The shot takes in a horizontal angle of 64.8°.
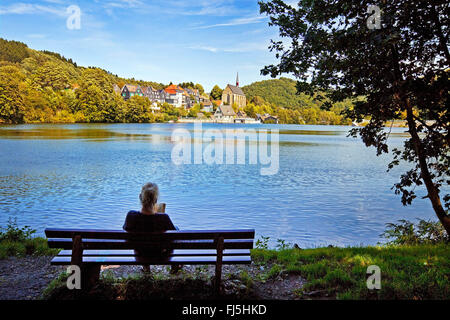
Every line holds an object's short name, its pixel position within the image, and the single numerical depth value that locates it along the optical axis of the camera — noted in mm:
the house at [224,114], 182375
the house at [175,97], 173000
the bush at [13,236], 6895
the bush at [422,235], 7320
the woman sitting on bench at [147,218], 4312
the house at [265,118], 183750
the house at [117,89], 157725
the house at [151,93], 157750
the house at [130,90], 153500
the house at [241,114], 187125
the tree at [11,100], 73312
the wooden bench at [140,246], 3904
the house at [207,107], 191850
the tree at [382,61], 4406
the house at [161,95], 169000
